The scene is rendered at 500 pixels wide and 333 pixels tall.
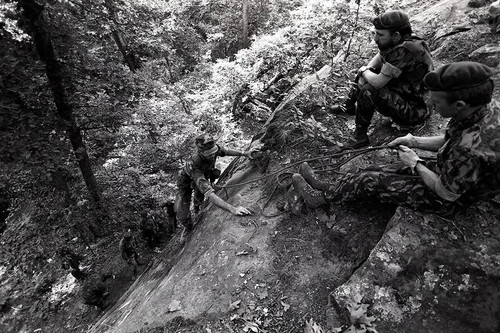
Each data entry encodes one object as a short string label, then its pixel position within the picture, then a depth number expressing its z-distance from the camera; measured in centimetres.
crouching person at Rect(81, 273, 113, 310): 759
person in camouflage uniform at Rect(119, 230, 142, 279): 829
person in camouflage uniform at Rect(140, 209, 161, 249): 901
